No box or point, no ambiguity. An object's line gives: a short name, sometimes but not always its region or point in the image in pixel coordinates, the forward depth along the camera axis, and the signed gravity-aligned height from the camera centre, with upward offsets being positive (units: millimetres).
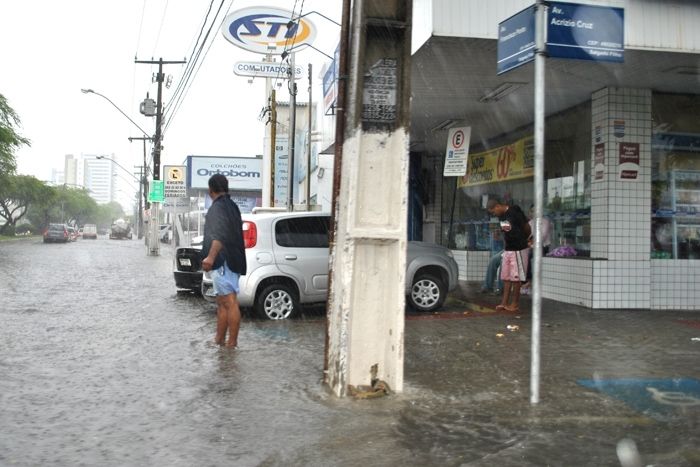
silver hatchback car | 9148 -348
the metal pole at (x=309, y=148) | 19797 +2670
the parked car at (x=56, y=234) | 48250 -98
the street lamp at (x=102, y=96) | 32062 +6604
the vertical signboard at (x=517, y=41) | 5168 +1611
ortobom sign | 46219 +4527
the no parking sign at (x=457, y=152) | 12266 +1650
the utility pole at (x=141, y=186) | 45875 +5048
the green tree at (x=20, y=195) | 60747 +3487
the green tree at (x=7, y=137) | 37844 +5428
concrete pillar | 5281 +230
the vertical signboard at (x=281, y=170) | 30750 +3119
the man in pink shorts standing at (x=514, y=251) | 9883 -120
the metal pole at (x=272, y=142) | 19141 +2699
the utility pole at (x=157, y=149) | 31250 +4169
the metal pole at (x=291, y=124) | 17375 +3094
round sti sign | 23156 +7189
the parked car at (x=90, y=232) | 67812 +128
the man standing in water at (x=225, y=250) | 7004 -146
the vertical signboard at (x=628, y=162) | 10031 +1238
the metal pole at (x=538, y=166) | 5031 +575
